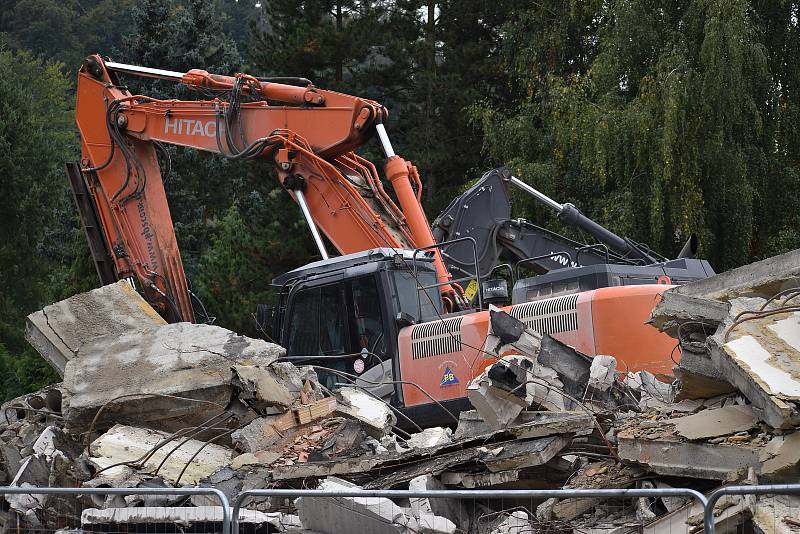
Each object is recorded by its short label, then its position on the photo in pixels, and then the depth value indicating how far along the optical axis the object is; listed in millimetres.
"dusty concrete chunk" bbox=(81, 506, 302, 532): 14727
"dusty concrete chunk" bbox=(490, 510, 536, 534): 13891
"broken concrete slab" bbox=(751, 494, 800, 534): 11539
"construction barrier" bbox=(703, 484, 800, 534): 11570
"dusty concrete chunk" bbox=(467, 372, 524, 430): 17750
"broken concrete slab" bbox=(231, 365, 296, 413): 20297
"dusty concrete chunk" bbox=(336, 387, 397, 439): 19750
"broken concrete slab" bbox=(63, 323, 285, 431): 20766
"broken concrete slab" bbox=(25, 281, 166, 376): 25219
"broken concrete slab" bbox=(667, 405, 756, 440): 14047
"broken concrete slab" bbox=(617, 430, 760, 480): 13539
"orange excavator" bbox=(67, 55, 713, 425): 21797
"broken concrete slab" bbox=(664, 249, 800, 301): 16969
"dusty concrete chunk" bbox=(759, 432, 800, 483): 12640
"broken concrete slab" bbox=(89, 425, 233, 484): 18891
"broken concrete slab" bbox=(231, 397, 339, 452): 19531
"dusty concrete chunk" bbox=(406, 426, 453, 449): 19375
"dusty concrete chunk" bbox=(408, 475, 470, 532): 14469
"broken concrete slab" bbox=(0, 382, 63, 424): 24439
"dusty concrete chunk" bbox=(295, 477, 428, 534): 13594
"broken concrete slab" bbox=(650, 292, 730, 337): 16203
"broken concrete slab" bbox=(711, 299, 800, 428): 13102
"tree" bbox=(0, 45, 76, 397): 75000
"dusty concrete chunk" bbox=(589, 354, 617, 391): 18812
